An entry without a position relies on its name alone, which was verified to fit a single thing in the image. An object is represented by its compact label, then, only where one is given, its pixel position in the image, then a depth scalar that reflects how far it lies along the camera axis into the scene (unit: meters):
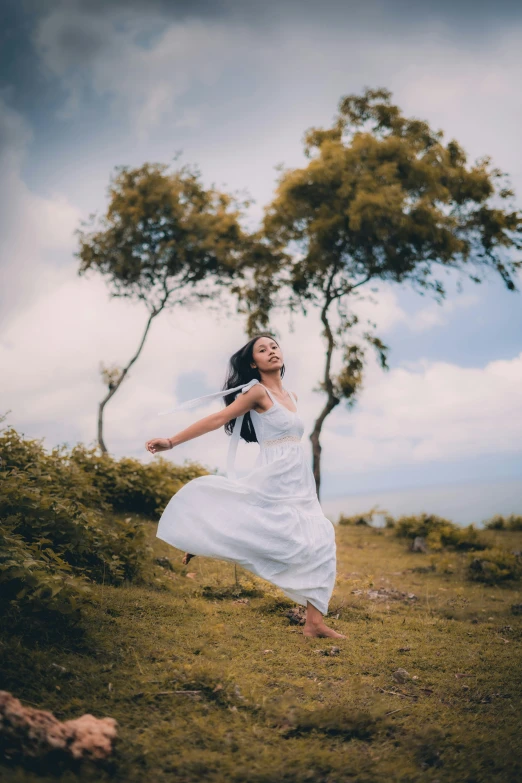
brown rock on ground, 2.65
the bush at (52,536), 4.12
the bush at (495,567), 8.80
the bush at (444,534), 11.06
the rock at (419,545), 11.16
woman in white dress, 4.96
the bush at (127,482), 9.05
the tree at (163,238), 20.00
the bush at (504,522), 13.81
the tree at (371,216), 16.45
